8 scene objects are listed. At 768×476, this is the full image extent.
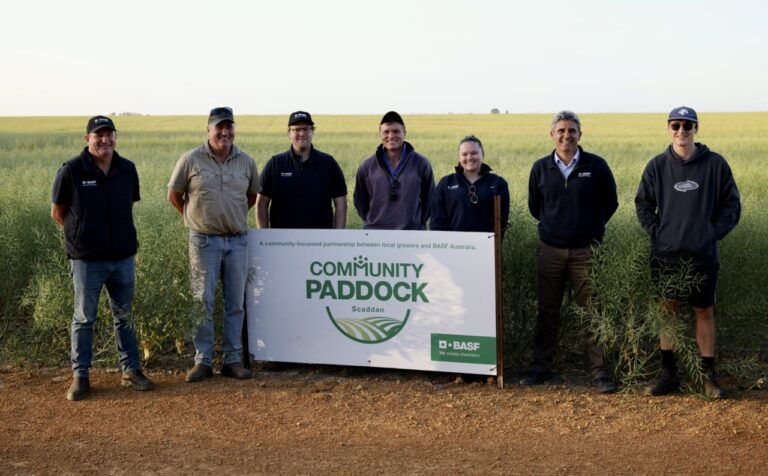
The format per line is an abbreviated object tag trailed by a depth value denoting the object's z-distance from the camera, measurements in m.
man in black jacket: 6.47
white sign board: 6.77
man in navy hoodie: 6.07
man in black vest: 6.33
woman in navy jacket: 6.64
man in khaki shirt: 6.75
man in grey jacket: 7.12
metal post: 6.59
